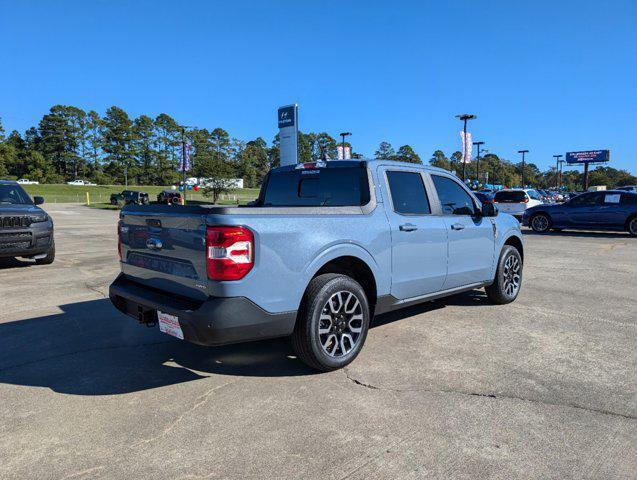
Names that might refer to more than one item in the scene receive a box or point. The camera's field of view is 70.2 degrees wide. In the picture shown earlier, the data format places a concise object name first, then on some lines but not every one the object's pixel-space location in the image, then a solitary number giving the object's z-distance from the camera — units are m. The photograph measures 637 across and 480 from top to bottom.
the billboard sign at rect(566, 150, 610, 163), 79.25
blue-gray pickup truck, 3.06
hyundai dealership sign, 18.31
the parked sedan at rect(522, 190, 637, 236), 15.12
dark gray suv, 8.31
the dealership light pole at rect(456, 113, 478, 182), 39.25
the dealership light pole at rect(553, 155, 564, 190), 89.46
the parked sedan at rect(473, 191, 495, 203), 20.67
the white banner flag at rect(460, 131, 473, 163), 39.19
